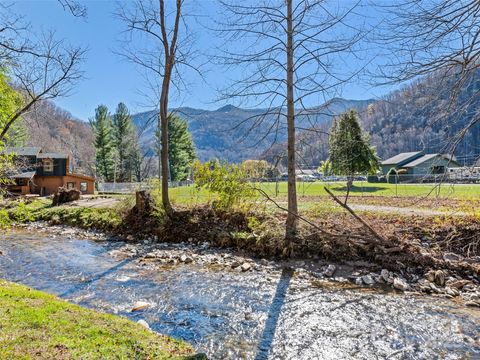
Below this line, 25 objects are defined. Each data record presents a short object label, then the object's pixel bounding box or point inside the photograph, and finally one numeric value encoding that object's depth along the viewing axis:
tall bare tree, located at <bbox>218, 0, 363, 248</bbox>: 7.13
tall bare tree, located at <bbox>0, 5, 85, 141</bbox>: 9.09
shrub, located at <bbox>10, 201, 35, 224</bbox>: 4.30
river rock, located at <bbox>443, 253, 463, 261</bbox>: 6.66
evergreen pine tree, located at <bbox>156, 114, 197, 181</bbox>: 38.50
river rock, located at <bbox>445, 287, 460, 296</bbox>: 5.38
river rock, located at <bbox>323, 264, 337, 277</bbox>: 6.64
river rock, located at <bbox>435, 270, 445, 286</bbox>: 5.83
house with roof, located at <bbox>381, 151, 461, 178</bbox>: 40.40
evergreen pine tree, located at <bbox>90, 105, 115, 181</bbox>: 39.16
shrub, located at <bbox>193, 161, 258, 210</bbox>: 10.16
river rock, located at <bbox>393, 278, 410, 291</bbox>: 5.74
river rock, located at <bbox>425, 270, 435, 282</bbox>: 5.97
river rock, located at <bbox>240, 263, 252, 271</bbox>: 7.13
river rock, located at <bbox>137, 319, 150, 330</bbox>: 4.02
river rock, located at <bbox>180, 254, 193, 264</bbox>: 7.87
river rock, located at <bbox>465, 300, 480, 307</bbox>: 4.91
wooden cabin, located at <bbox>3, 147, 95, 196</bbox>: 27.80
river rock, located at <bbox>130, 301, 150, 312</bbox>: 4.80
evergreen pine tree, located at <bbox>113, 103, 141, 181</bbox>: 40.72
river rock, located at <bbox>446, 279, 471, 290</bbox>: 5.63
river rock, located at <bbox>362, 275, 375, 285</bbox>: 6.08
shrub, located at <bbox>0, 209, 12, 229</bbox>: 4.17
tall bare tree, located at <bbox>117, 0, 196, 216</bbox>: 11.91
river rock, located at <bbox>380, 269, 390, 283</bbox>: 6.19
